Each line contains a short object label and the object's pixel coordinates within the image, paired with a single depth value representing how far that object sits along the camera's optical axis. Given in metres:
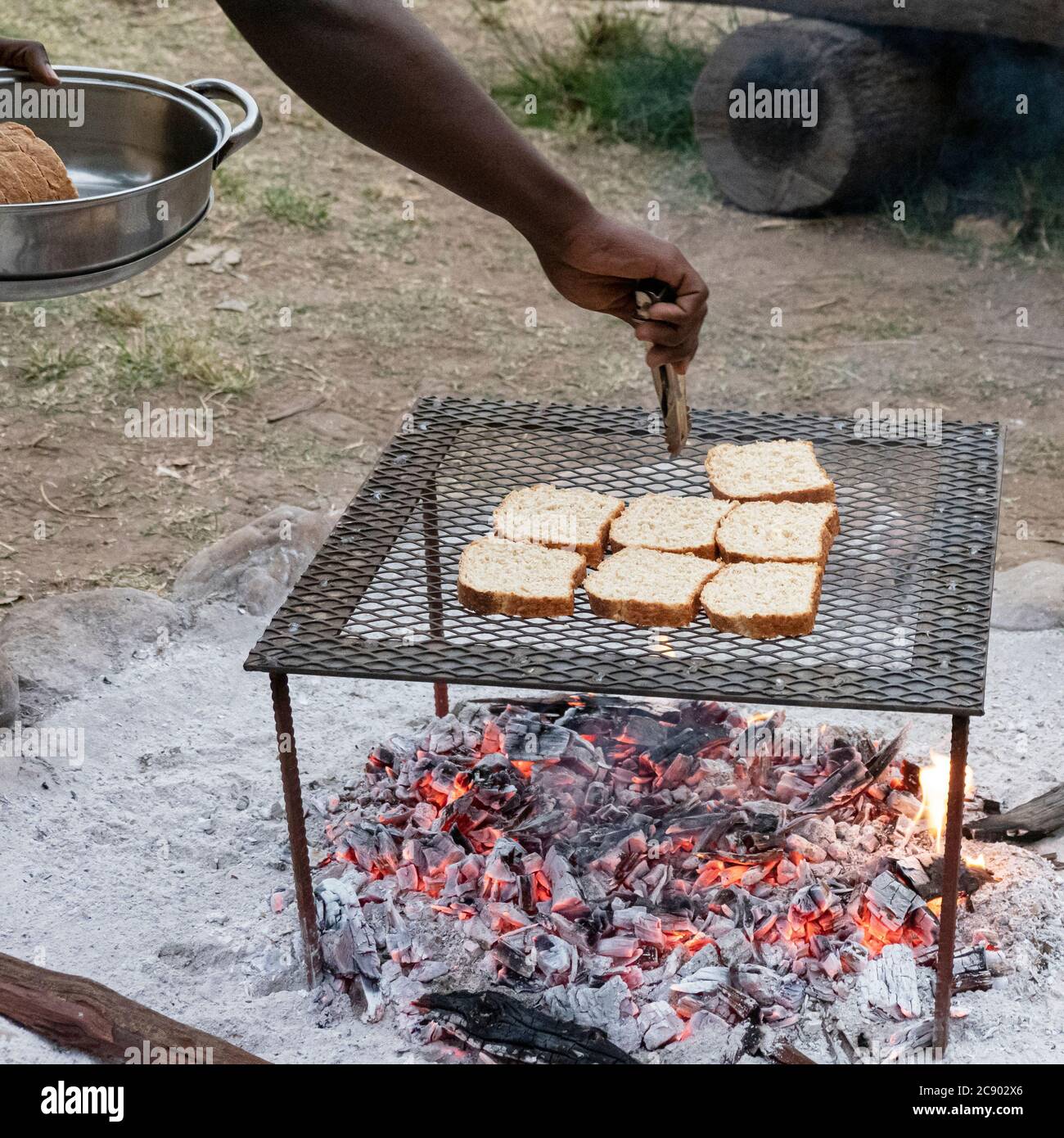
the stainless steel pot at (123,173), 2.72
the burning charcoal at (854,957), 3.14
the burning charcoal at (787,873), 3.33
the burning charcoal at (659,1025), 2.99
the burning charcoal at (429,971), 3.17
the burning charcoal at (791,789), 3.56
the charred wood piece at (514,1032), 2.94
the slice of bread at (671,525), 3.16
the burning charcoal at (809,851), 3.37
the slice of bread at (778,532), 3.06
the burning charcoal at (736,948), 3.16
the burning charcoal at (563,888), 3.23
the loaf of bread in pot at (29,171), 2.83
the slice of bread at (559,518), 3.17
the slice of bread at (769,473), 3.31
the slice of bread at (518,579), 2.91
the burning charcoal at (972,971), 3.11
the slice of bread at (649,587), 2.84
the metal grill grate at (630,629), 2.55
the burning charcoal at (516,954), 3.14
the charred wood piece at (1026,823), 3.49
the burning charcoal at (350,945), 3.15
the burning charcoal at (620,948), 3.16
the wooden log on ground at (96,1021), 2.73
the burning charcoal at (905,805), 3.55
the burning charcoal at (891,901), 3.20
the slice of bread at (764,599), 2.79
